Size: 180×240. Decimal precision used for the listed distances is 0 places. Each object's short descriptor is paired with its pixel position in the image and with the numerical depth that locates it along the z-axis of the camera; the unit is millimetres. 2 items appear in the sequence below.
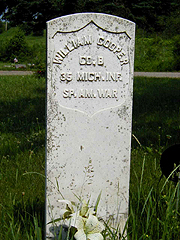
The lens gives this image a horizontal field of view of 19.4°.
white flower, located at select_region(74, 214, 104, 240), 1677
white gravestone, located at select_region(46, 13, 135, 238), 1713
